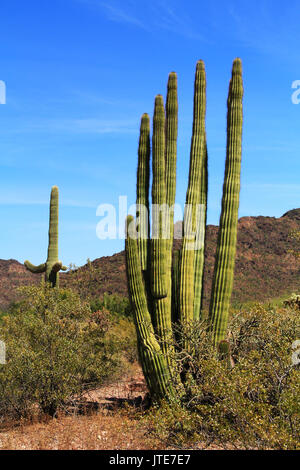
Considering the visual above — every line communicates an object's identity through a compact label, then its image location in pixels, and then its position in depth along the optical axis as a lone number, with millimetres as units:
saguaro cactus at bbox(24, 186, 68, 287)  18359
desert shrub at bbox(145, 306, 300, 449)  7145
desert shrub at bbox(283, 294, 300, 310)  15430
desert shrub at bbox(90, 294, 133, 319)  22525
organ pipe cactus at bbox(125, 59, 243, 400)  10086
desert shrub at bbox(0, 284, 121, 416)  10289
